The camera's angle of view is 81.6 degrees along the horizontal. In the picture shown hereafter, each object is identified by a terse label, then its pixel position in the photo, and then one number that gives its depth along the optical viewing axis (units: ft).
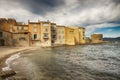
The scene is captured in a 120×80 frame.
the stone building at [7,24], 129.65
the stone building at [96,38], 264.75
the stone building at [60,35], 149.18
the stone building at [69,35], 160.50
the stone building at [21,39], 110.26
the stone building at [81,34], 196.20
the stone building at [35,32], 124.63
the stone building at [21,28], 127.42
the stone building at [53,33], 144.72
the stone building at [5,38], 95.20
